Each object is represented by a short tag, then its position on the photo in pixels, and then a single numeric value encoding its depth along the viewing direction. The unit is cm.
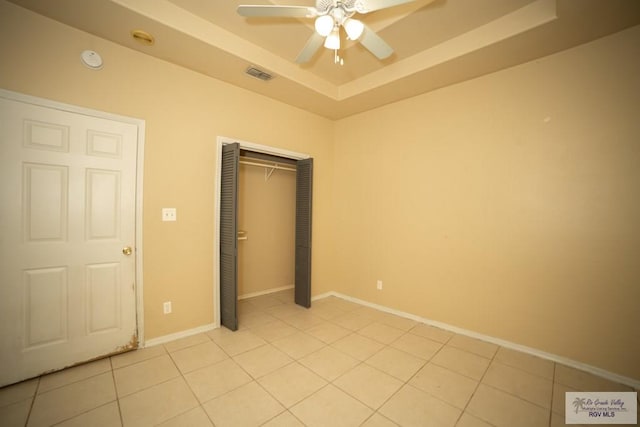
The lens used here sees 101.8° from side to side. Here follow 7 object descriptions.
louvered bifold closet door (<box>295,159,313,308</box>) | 358
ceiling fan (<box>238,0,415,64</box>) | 155
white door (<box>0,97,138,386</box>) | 191
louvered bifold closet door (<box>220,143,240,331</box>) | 281
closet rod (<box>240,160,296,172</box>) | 363
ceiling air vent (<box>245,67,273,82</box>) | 269
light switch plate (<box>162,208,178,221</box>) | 258
